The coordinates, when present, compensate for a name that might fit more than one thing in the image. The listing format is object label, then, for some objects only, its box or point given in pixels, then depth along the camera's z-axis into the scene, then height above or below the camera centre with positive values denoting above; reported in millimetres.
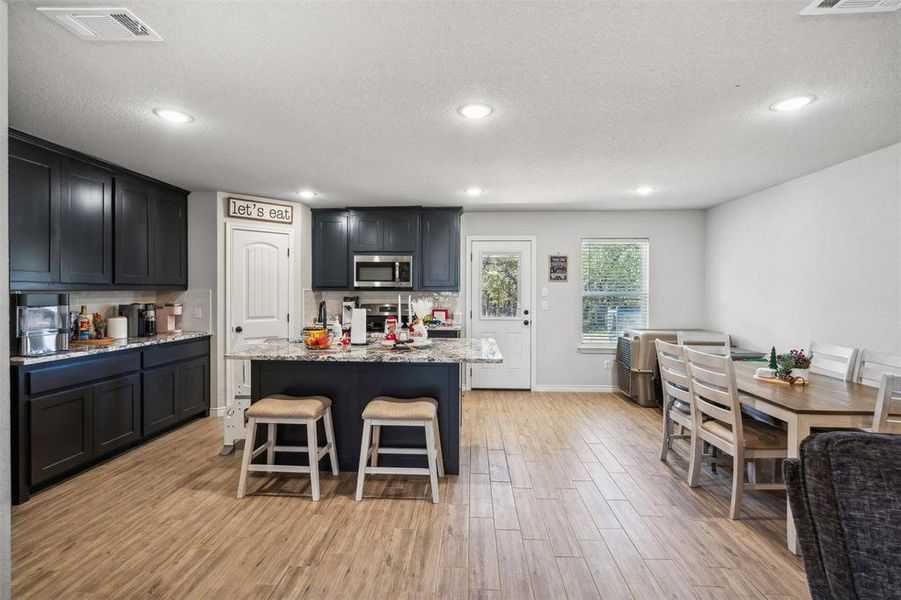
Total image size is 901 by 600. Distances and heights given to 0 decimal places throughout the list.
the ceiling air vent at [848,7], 1526 +1064
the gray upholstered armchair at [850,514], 888 -472
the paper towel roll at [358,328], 3328 -245
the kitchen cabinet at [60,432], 2723 -925
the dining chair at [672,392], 2982 -698
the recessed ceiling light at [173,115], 2500 +1095
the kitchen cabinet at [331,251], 5457 +590
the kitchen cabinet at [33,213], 2795 +575
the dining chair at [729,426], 2461 -818
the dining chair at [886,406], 1917 -492
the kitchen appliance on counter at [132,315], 4008 -177
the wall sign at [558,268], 5676 +394
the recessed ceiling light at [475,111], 2410 +1081
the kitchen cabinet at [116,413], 3203 -927
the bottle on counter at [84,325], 3467 -236
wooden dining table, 2080 -542
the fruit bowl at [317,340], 3076 -315
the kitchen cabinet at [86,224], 3207 +575
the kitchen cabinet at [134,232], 3729 +592
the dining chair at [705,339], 4570 -456
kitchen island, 3064 -653
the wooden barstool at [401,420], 2658 -776
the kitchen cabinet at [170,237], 4168 +605
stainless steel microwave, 5371 +330
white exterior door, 5695 -117
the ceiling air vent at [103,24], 1598 +1072
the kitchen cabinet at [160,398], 3699 -924
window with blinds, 5652 +128
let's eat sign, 4664 +984
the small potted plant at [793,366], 2652 -435
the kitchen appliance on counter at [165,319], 4289 -228
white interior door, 4664 +134
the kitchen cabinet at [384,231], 5379 +844
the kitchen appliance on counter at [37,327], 2848 -213
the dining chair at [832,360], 2697 -424
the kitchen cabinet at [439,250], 5363 +598
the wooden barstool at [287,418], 2672 -766
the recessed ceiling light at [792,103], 2301 +1081
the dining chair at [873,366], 2447 -408
